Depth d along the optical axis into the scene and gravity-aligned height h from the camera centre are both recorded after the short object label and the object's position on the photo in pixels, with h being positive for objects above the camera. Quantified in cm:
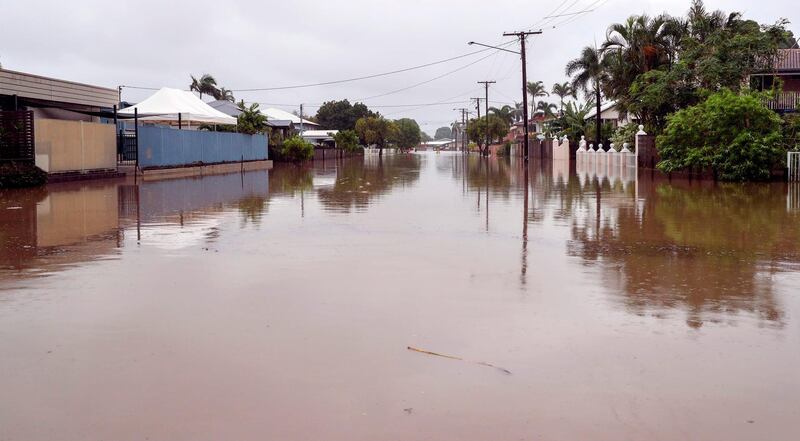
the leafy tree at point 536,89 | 12756 +1310
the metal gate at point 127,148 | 3493 +125
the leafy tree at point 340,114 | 12250 +915
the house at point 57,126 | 2650 +180
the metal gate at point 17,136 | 2602 +134
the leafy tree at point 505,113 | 14088 +1055
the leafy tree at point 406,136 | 17994 +877
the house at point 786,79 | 3941 +466
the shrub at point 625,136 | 4633 +220
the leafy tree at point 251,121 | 4988 +339
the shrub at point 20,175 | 2465 +10
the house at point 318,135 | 10000 +491
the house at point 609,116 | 6981 +501
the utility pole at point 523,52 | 5811 +853
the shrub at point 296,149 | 5619 +182
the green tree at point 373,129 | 11425 +640
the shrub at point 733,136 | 2703 +120
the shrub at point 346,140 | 8406 +363
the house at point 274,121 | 6088 +472
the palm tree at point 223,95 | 9964 +1044
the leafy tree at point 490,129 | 11650 +642
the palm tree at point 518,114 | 16544 +1206
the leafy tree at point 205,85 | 9738 +1081
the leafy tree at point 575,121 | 6662 +429
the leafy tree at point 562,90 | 9031 +949
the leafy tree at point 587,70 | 5745 +737
